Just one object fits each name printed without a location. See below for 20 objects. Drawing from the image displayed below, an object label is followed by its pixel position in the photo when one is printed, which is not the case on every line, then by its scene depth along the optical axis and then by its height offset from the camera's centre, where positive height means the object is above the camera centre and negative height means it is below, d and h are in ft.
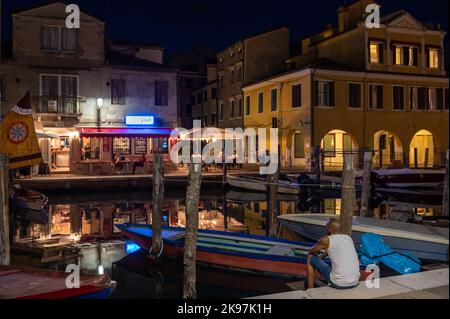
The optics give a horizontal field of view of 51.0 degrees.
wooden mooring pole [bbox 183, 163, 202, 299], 31.40 -5.00
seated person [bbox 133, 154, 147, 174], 97.40 -0.95
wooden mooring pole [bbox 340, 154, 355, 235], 35.47 -2.86
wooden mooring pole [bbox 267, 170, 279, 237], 51.24 -4.49
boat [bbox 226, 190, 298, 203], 82.58 -7.14
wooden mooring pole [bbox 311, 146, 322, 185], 79.97 -0.60
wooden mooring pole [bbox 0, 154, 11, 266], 35.22 -4.62
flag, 64.80 +2.95
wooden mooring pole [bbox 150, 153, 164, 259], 41.11 -4.65
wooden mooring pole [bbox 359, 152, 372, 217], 55.01 -3.22
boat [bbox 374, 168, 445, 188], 84.54 -3.69
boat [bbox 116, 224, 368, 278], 35.47 -7.60
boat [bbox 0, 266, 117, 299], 25.80 -7.33
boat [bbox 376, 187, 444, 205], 80.07 -6.56
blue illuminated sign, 102.42 +8.17
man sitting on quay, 22.74 -5.09
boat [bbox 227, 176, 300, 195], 81.84 -5.06
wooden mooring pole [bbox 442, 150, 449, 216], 51.55 -4.65
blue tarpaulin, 32.53 -6.93
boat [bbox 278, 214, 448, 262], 37.14 -6.52
